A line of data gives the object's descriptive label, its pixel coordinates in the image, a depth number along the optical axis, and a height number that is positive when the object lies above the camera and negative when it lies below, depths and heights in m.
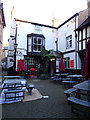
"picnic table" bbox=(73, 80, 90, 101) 3.56 -0.75
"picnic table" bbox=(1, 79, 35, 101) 4.99 -1.40
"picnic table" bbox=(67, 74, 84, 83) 8.84 -1.21
